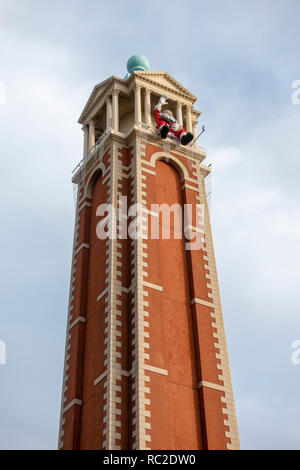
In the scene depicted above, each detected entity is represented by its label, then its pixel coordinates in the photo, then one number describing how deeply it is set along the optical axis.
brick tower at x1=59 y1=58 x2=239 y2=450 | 39.88
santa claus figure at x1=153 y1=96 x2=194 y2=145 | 53.69
